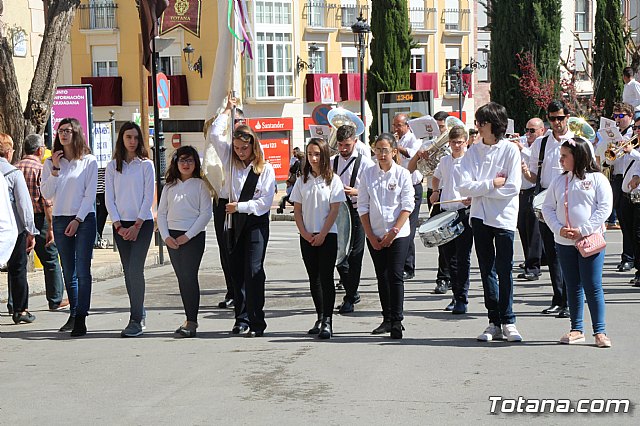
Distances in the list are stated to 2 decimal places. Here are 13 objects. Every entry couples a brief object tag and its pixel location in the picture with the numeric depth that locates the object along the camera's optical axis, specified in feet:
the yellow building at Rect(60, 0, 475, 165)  156.66
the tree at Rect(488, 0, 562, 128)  116.78
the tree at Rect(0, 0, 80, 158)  46.03
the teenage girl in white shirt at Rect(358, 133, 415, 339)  31.68
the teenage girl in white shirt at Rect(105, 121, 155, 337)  32.42
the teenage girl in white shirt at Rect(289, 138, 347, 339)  31.94
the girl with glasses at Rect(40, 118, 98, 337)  33.09
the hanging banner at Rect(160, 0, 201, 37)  85.56
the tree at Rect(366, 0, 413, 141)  146.61
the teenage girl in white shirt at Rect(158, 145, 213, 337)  32.30
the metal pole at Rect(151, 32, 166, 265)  54.19
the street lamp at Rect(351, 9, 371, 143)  95.91
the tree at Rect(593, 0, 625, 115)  117.91
